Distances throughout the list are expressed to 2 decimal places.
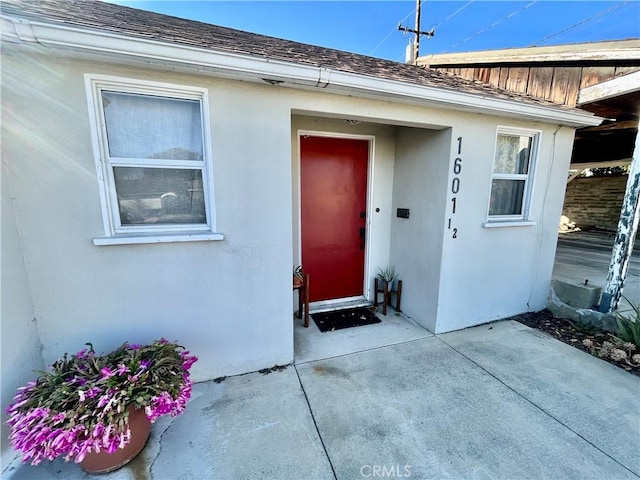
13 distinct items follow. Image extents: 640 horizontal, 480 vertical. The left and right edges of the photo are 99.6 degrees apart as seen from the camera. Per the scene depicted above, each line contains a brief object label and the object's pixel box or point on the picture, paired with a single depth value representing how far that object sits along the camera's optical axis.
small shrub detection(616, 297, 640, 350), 2.87
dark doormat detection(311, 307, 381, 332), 3.55
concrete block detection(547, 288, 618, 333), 3.28
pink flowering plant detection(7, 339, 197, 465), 1.45
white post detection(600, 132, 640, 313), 3.14
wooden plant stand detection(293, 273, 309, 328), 3.41
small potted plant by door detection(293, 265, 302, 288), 3.19
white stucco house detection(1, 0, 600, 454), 1.86
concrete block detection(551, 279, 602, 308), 3.57
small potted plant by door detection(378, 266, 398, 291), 3.96
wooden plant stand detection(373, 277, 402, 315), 3.85
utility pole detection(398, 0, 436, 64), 8.74
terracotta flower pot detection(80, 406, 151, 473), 1.61
